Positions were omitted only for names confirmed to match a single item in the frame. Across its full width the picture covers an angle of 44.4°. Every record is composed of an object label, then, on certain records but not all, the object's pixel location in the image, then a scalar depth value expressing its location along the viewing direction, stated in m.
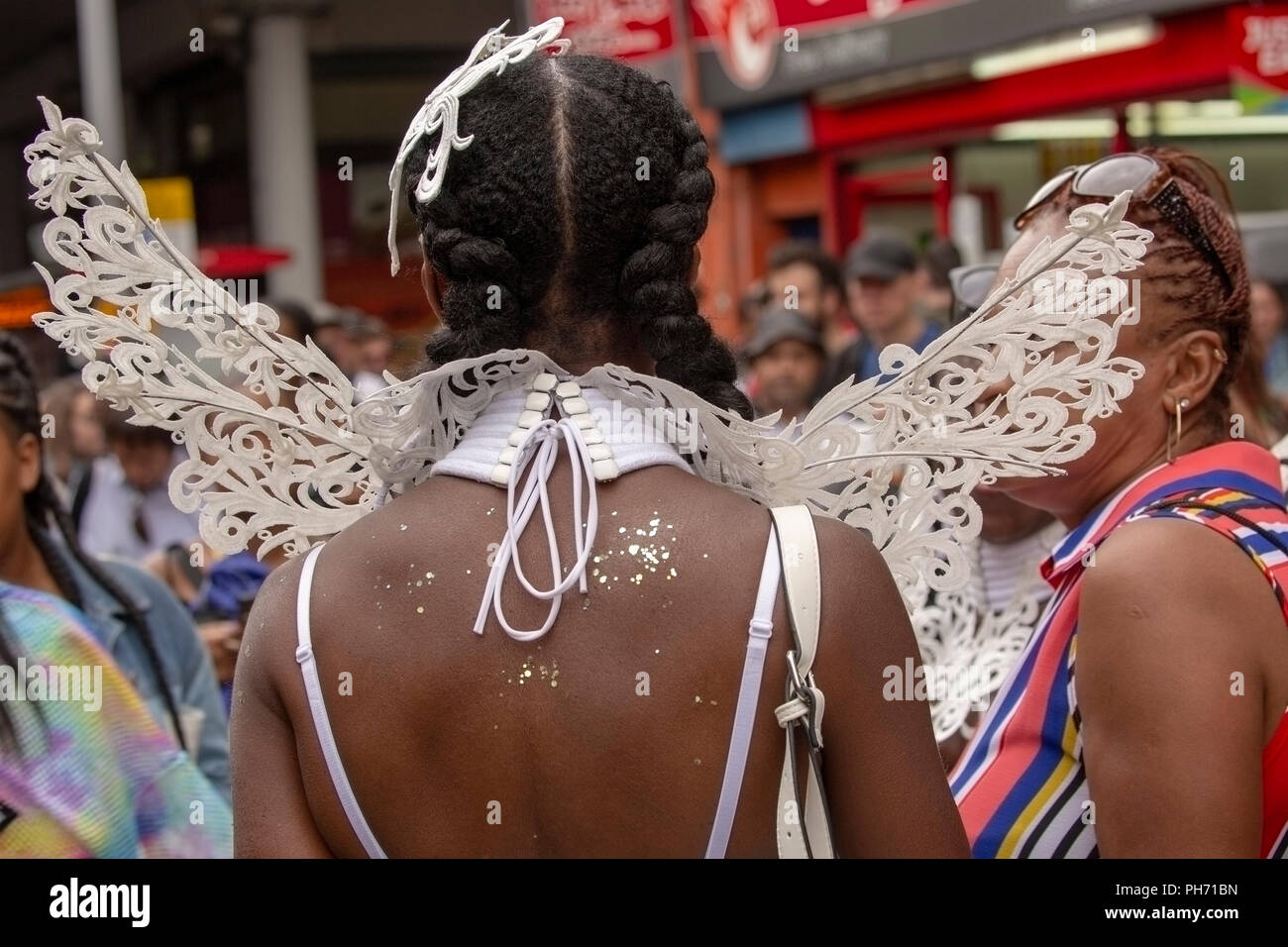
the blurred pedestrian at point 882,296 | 6.48
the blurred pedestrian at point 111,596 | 3.05
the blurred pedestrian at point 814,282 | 7.17
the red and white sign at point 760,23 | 11.07
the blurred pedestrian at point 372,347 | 9.36
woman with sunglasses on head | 1.79
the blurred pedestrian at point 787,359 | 6.13
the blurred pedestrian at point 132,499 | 5.49
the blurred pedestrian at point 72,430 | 6.76
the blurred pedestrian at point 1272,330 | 6.39
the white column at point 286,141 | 14.34
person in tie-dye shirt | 2.31
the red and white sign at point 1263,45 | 6.76
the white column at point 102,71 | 8.08
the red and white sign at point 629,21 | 11.55
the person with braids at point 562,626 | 1.51
